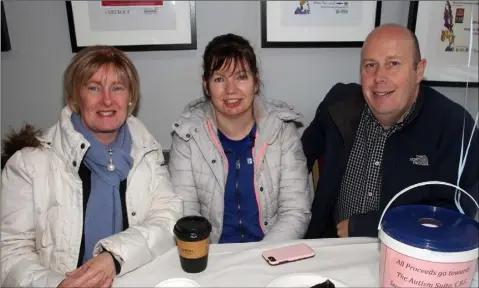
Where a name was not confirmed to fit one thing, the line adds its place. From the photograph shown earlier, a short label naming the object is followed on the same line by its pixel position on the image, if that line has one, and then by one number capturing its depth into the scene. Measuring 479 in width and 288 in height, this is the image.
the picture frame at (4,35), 1.79
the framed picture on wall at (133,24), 1.82
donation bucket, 0.82
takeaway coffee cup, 1.03
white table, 1.02
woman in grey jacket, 1.60
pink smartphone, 1.08
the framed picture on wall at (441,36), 1.71
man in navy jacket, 1.42
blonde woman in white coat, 1.17
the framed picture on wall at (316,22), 1.88
